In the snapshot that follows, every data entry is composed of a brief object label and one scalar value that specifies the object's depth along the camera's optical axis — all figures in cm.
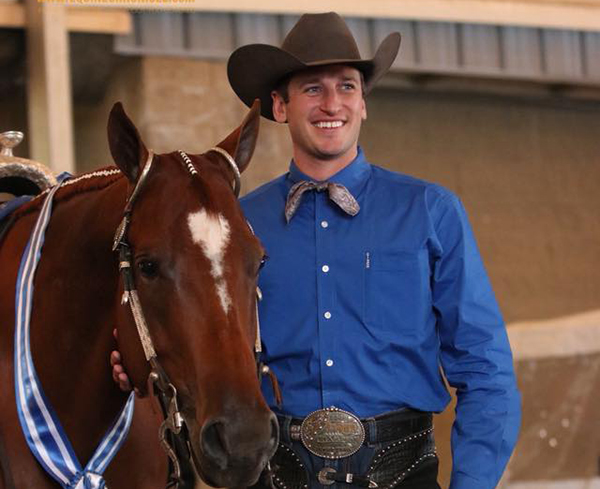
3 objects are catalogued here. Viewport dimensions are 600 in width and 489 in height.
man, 466
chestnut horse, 390
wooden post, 1165
